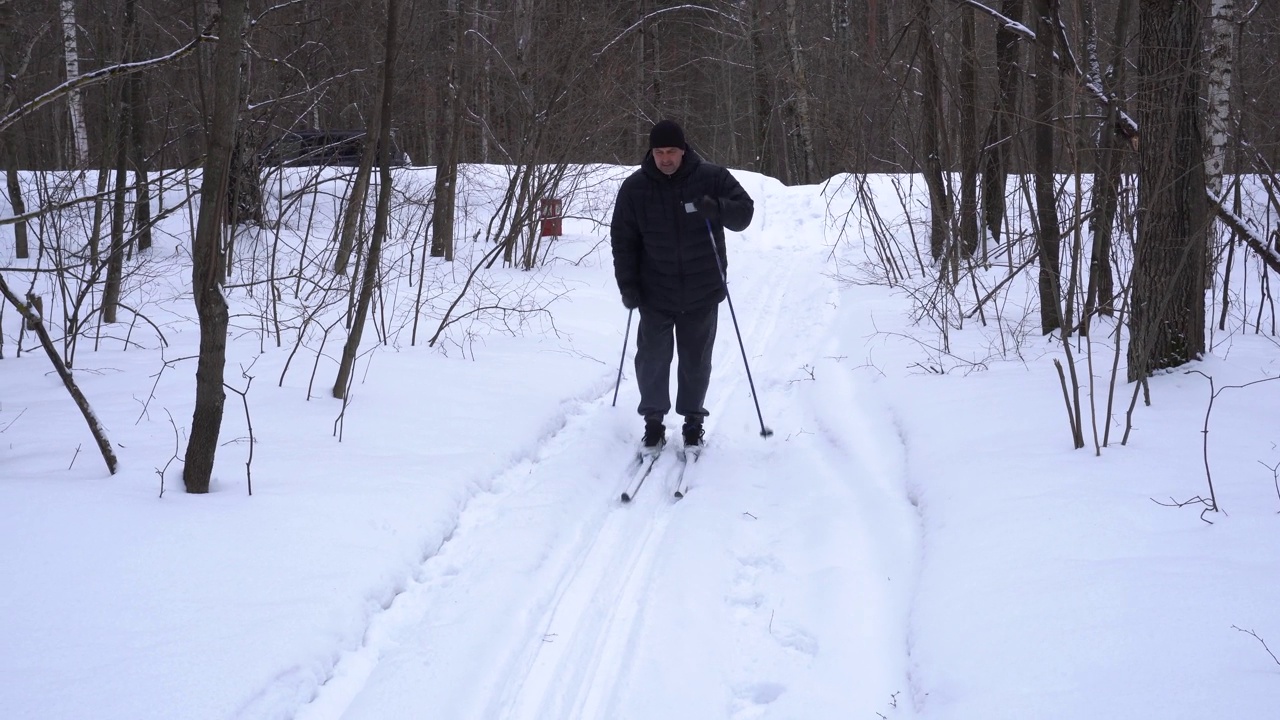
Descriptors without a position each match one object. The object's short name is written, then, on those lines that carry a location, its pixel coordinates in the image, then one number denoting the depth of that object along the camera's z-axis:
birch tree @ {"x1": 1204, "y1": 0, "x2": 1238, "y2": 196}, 5.85
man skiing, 5.29
